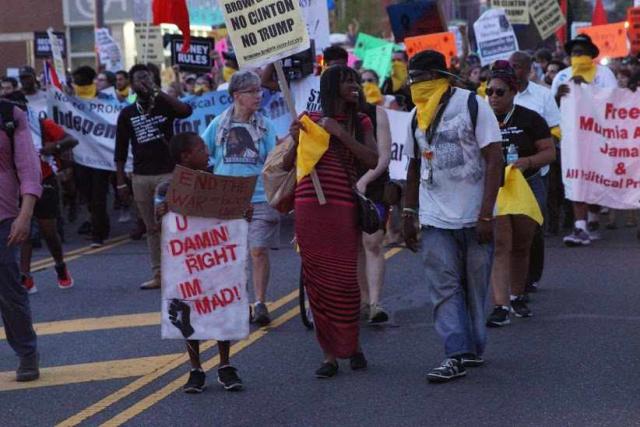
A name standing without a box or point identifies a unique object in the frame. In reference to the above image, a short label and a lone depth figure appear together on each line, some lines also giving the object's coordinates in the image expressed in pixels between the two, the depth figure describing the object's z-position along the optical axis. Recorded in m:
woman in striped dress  8.19
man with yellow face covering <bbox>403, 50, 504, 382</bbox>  8.03
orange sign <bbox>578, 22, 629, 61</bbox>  22.95
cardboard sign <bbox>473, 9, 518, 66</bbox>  18.47
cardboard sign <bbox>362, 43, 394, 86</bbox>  23.66
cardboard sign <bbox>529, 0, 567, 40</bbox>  19.58
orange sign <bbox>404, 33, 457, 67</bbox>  20.66
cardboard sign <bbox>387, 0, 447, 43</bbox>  19.89
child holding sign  7.92
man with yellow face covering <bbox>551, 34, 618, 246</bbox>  14.49
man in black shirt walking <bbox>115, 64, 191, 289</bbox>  12.34
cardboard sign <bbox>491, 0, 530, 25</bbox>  20.08
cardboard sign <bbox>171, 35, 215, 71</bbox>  20.95
